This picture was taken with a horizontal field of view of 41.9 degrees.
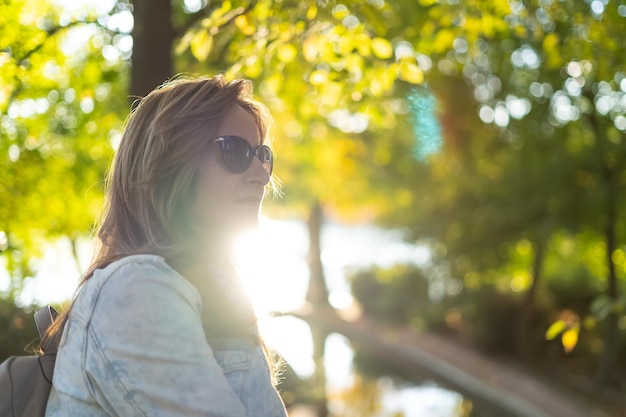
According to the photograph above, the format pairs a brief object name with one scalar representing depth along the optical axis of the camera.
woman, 1.46
